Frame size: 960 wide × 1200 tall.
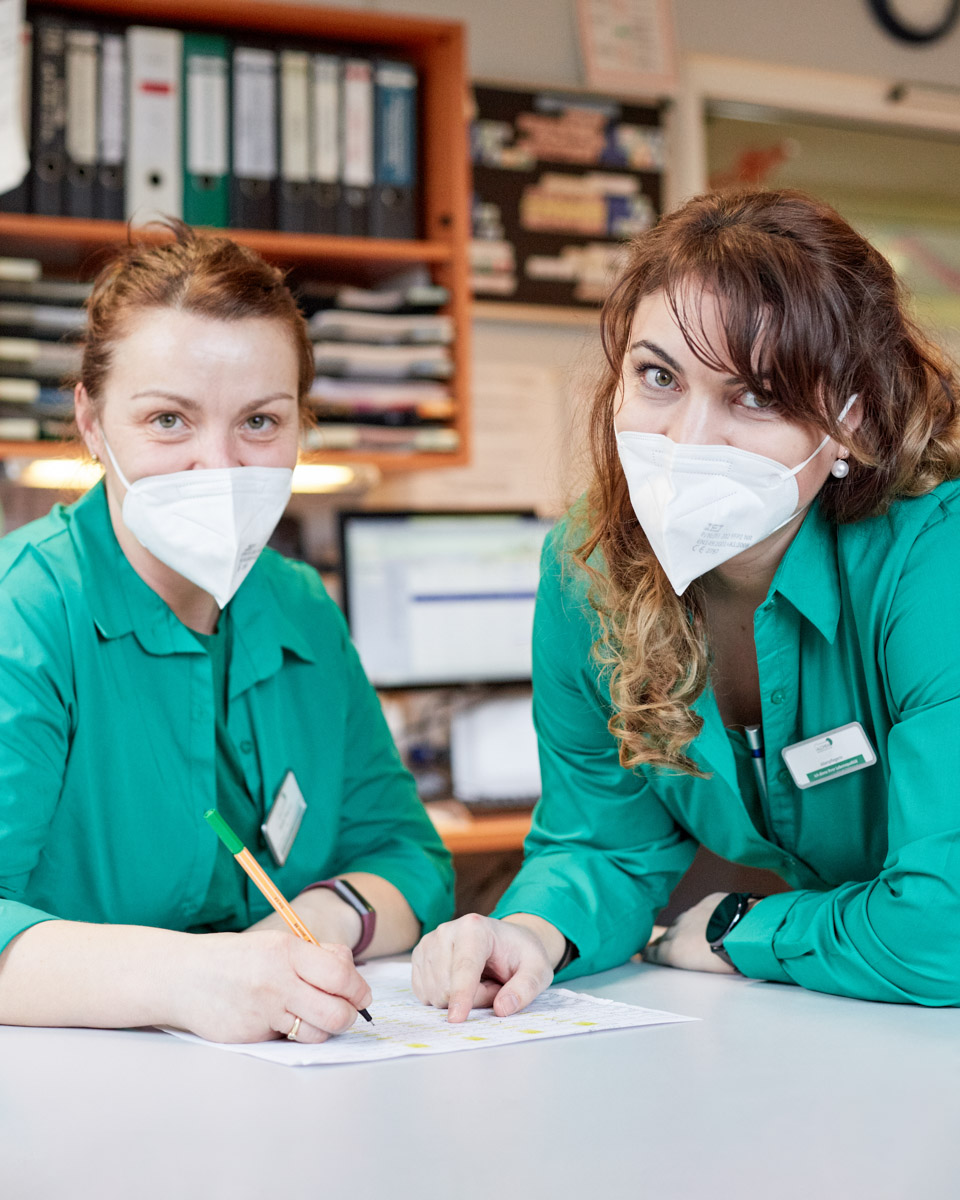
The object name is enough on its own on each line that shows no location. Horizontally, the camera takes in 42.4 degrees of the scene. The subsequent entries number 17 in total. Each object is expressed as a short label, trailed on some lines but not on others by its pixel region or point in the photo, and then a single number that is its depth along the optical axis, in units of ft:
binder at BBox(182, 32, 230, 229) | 7.30
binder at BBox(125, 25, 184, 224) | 7.18
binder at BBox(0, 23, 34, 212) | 7.00
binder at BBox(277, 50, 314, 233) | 7.48
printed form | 2.78
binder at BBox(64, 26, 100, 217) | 7.08
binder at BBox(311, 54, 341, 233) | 7.53
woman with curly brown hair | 3.28
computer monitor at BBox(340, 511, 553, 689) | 8.05
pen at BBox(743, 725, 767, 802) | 3.82
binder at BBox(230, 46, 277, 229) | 7.39
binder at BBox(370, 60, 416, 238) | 7.66
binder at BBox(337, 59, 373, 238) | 7.59
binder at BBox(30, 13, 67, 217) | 7.01
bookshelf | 7.29
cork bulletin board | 9.05
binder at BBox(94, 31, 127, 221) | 7.15
